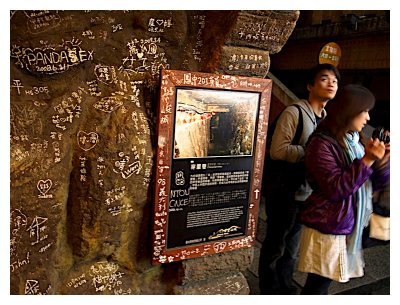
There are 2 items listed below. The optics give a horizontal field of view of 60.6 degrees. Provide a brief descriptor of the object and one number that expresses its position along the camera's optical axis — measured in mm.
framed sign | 1590
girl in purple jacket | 1646
